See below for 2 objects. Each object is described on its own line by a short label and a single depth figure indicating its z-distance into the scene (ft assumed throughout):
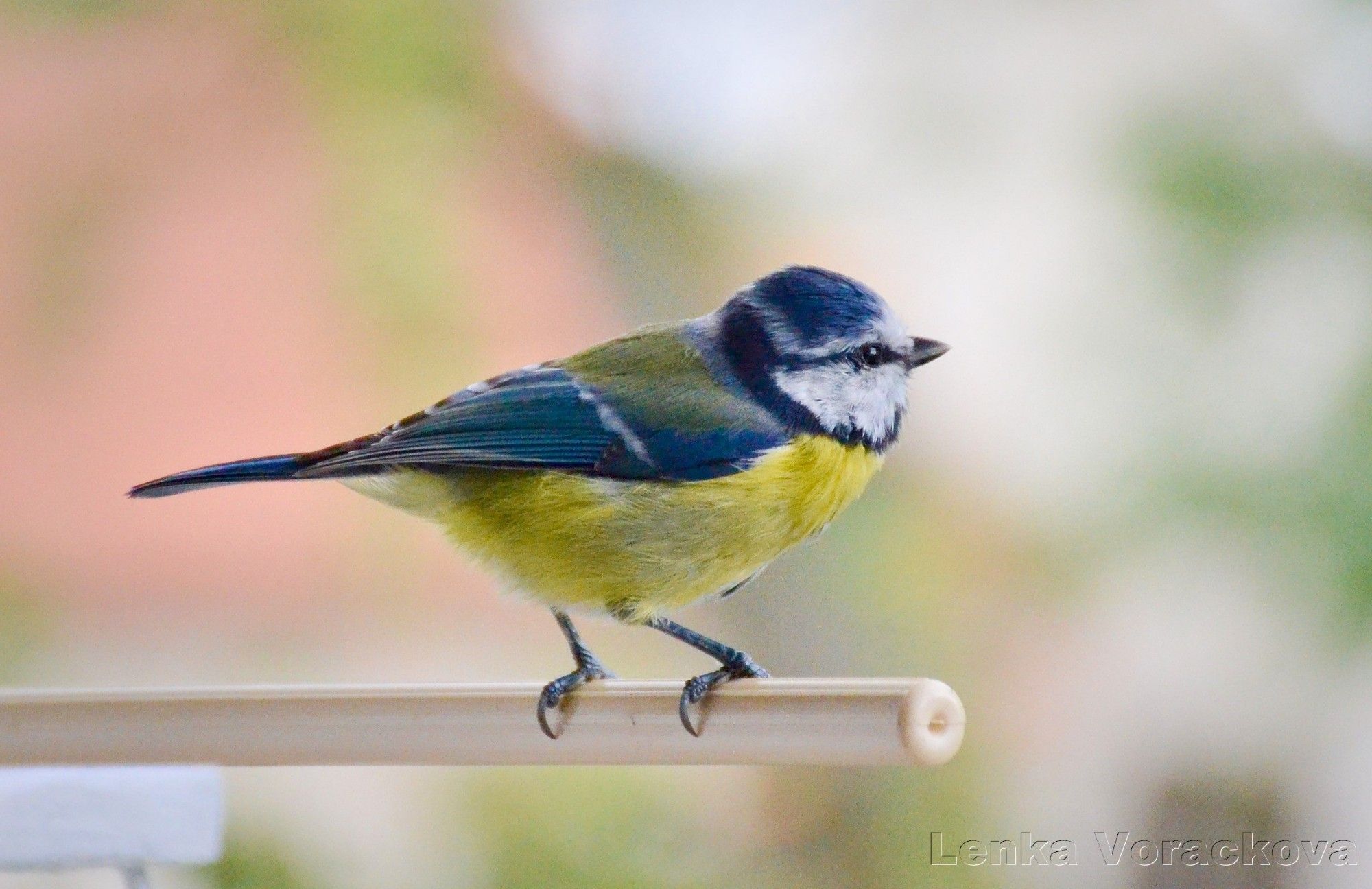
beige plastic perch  10.37
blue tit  10.51
